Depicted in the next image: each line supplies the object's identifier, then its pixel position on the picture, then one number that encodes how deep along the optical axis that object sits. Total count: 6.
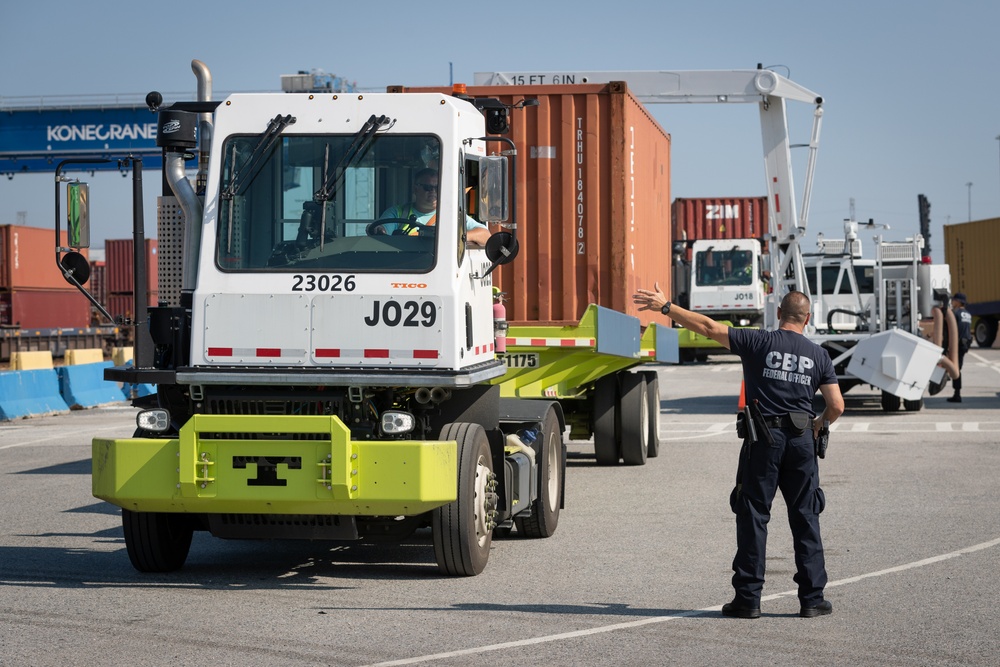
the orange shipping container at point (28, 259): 40.97
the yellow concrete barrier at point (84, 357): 30.08
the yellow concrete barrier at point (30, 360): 29.27
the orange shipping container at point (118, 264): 48.28
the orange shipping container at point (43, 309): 40.97
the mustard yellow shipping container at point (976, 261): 50.75
